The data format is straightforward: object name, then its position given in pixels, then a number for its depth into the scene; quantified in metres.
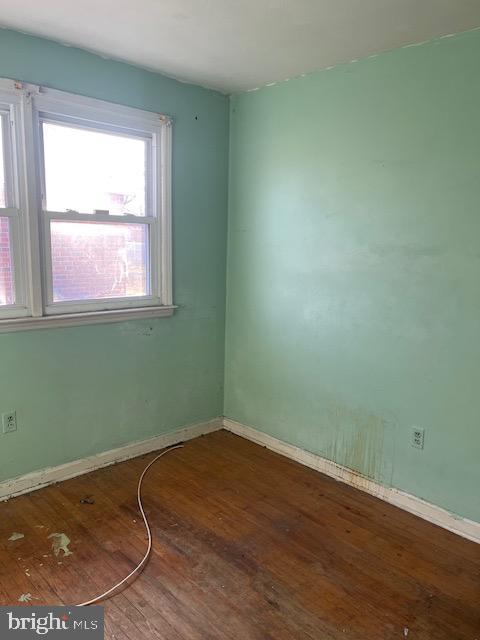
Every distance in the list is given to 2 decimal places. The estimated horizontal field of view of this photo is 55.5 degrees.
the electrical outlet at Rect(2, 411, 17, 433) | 2.50
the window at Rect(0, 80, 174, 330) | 2.41
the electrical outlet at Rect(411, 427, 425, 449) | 2.48
